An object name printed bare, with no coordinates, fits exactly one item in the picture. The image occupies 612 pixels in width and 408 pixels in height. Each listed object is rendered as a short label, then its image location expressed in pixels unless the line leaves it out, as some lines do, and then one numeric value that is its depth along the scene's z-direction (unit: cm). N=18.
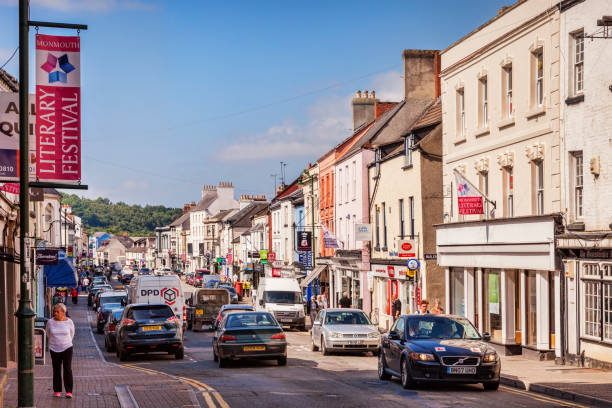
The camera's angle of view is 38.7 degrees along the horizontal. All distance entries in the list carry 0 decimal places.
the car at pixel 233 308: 3153
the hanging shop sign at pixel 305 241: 5941
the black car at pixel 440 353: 1672
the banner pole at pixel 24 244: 1180
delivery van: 3666
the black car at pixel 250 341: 2302
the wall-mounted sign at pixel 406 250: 3347
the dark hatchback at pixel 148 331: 2575
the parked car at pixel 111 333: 3084
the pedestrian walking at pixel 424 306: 2992
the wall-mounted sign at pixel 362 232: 4322
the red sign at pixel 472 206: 2775
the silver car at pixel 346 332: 2672
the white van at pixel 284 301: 4421
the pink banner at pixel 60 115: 1299
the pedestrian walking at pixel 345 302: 4288
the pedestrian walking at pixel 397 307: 3541
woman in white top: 1572
